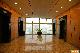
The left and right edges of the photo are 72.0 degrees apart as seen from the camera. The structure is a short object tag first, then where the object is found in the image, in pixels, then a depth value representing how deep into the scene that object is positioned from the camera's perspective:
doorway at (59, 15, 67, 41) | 6.67
